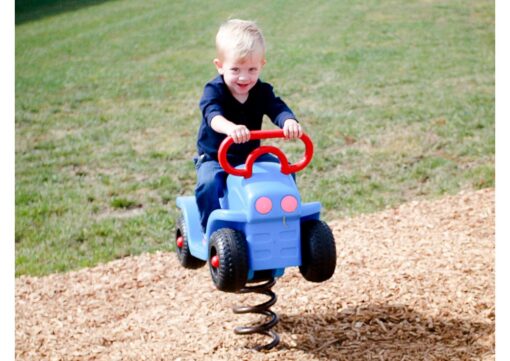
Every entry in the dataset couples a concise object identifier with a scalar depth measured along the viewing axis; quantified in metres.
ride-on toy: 6.93
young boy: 7.22
